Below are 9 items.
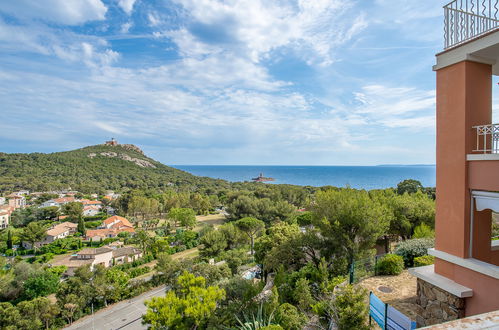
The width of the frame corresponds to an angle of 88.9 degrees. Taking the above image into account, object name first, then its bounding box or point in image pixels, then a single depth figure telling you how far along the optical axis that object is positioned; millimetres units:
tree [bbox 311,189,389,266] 11688
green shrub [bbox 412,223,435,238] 12511
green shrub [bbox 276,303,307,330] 8094
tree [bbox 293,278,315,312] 9840
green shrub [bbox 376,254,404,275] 8689
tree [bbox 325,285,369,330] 5617
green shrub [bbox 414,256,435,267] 8320
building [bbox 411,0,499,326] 4535
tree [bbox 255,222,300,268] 15070
